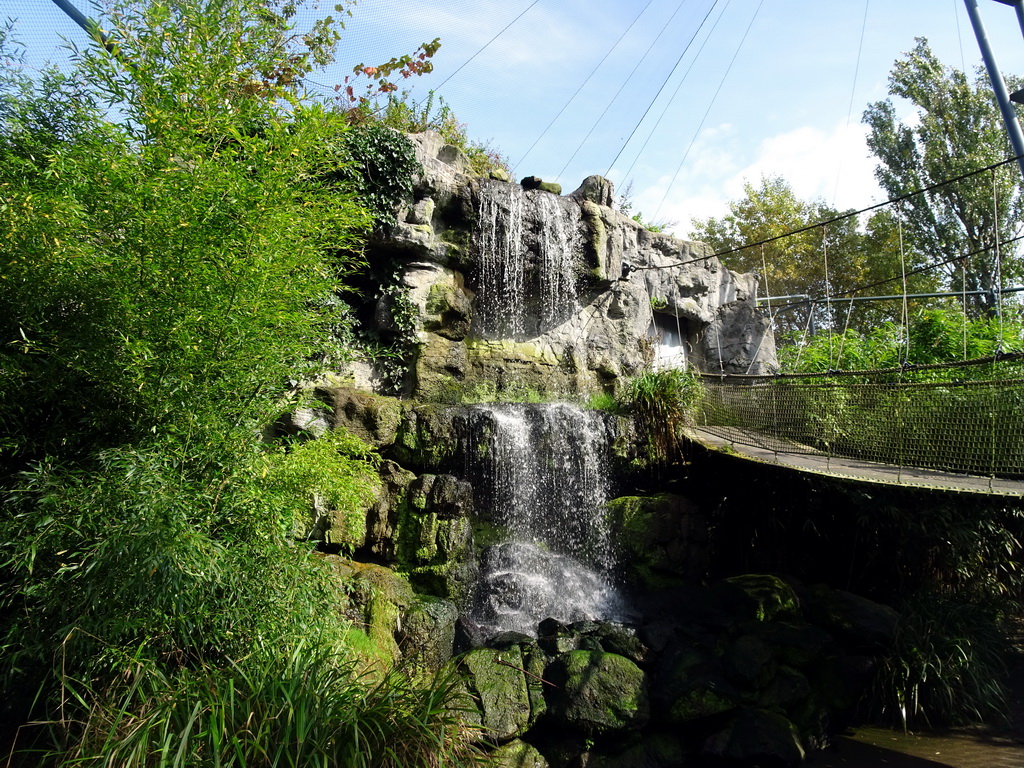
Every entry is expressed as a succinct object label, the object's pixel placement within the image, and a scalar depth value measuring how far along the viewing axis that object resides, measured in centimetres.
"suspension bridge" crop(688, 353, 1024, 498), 430
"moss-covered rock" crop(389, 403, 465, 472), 575
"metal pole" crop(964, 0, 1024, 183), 543
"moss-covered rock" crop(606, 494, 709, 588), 591
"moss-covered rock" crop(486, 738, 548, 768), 361
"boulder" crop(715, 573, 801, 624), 520
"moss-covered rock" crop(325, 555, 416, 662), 426
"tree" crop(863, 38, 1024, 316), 1331
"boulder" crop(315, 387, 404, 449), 556
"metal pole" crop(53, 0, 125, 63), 312
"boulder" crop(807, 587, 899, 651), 498
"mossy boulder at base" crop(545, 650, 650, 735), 392
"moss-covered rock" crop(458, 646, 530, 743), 373
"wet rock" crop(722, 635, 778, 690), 438
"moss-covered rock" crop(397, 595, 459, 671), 438
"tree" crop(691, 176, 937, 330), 1650
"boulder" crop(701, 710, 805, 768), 387
